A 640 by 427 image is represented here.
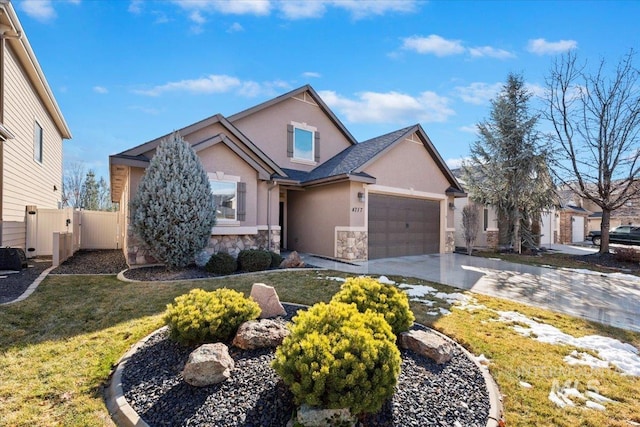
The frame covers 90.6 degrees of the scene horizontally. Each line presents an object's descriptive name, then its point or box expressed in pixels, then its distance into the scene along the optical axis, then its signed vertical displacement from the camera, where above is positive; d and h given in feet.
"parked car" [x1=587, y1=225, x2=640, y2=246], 68.54 -3.95
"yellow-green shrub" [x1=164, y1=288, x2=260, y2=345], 11.96 -4.05
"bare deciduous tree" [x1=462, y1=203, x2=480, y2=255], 48.26 -1.23
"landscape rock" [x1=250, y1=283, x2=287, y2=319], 15.46 -4.32
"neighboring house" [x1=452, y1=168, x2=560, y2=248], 58.18 -1.66
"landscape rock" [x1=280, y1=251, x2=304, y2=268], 31.24 -4.81
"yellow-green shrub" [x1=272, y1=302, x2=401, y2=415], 7.93 -3.93
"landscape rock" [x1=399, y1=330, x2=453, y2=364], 12.06 -5.12
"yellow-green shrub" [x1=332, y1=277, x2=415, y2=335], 12.91 -3.58
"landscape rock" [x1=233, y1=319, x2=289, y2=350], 11.75 -4.64
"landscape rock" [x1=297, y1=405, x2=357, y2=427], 7.86 -5.08
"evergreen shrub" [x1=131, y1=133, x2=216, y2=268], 25.96 +0.48
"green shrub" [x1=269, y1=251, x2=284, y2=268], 31.60 -4.70
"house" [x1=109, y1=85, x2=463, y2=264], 33.24 +3.84
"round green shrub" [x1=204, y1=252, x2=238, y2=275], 27.86 -4.62
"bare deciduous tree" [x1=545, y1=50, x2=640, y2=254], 43.29 +12.71
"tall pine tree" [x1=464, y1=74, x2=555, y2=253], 51.26 +8.38
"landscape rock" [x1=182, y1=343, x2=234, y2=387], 9.76 -4.88
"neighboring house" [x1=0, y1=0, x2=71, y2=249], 28.37 +9.08
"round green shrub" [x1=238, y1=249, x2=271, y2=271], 29.32 -4.44
